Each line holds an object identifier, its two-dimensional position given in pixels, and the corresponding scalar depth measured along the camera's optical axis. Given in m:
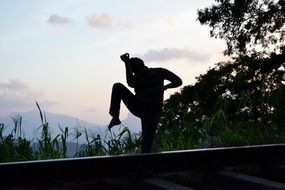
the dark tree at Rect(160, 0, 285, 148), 8.03
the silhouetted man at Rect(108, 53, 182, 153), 4.14
